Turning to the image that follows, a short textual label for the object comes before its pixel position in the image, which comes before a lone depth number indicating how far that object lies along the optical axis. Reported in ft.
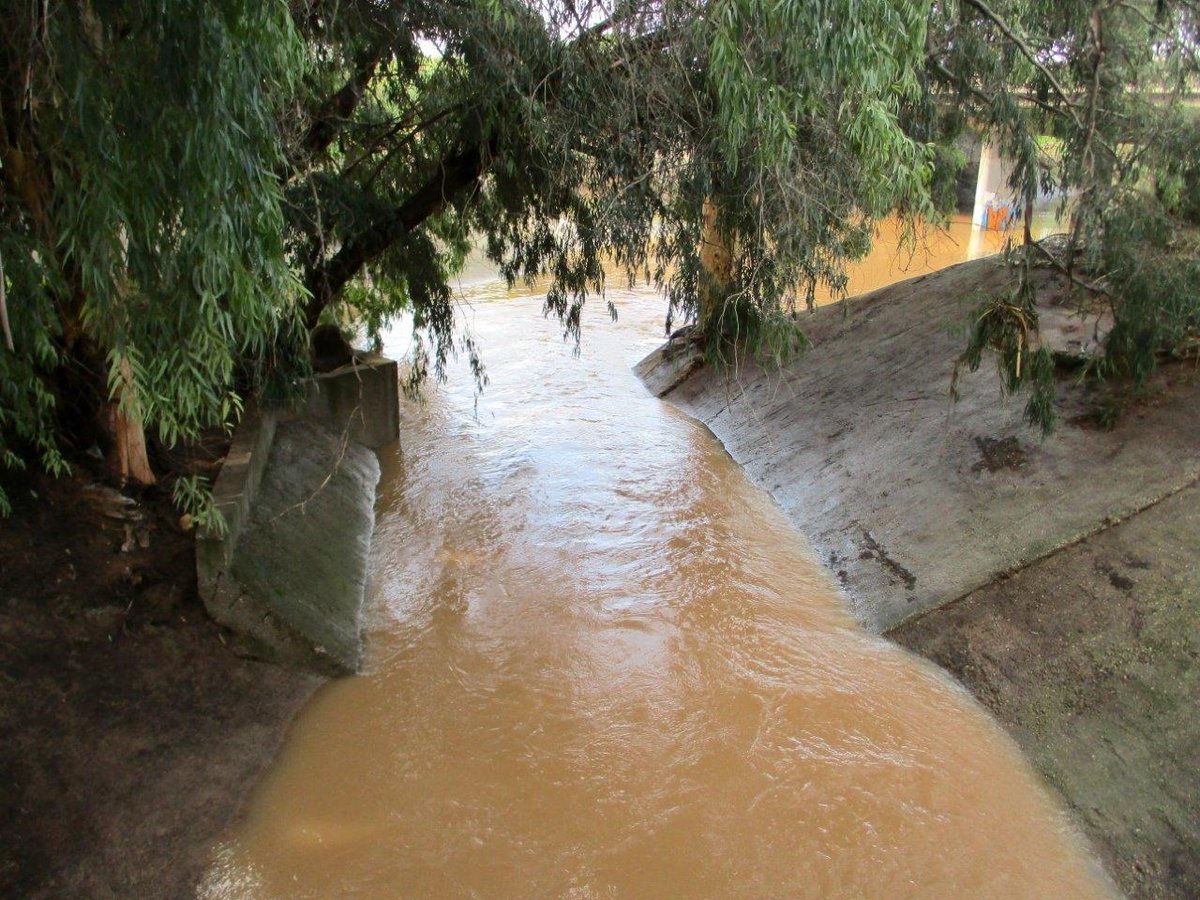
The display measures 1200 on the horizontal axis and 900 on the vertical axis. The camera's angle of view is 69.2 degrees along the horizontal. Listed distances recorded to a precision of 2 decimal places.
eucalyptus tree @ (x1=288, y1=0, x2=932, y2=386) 15.28
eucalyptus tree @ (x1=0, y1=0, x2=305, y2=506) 11.05
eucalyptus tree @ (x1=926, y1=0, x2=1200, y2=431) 20.42
